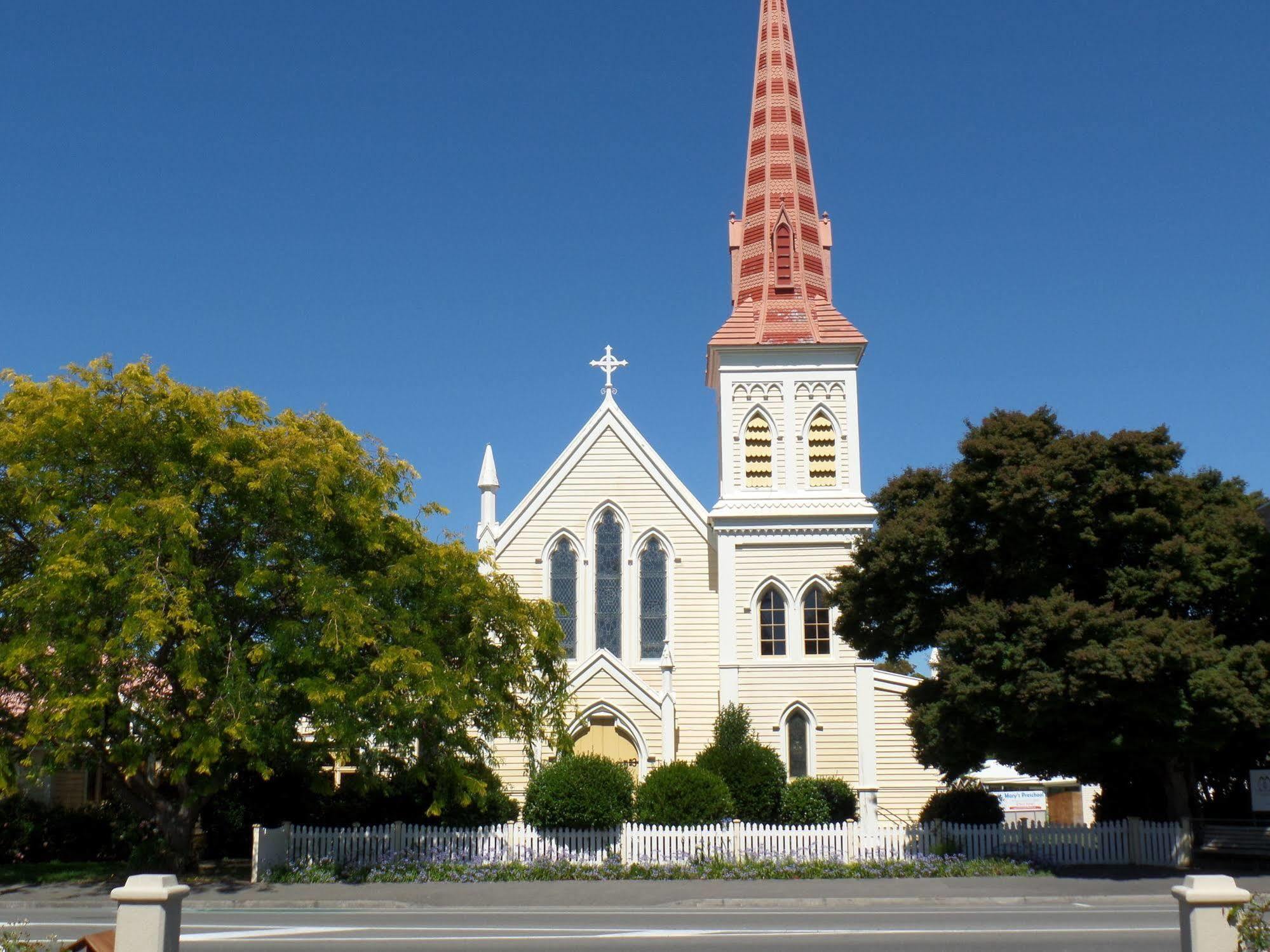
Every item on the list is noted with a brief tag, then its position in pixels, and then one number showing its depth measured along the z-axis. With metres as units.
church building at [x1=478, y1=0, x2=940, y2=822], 31.03
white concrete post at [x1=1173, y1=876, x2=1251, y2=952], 8.80
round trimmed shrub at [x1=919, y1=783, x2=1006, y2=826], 25.28
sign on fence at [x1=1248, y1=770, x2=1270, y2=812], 21.75
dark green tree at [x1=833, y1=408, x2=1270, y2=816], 20.09
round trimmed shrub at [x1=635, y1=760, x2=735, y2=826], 24.61
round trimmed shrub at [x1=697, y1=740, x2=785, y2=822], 27.12
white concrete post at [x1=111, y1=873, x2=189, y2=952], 8.75
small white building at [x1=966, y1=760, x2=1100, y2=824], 42.50
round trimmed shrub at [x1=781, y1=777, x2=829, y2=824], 27.56
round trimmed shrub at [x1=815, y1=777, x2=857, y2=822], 29.33
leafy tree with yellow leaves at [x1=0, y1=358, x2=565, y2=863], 19.31
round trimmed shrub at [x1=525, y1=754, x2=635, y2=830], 23.67
